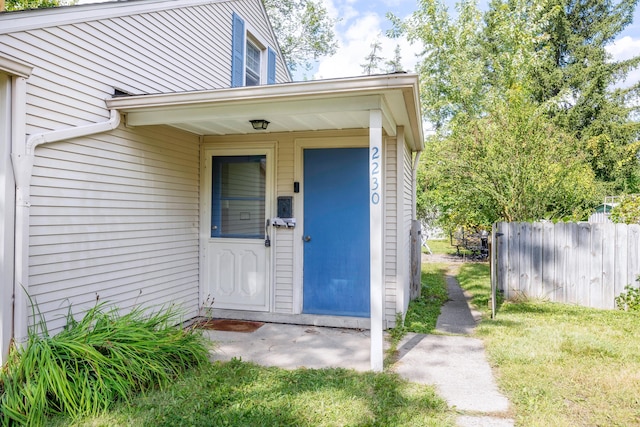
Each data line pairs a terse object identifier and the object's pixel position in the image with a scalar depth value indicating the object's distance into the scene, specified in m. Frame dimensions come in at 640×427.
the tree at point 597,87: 17.30
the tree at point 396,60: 22.14
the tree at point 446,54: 15.40
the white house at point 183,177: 3.19
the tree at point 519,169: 6.20
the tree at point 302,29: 16.03
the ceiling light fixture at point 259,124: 4.12
